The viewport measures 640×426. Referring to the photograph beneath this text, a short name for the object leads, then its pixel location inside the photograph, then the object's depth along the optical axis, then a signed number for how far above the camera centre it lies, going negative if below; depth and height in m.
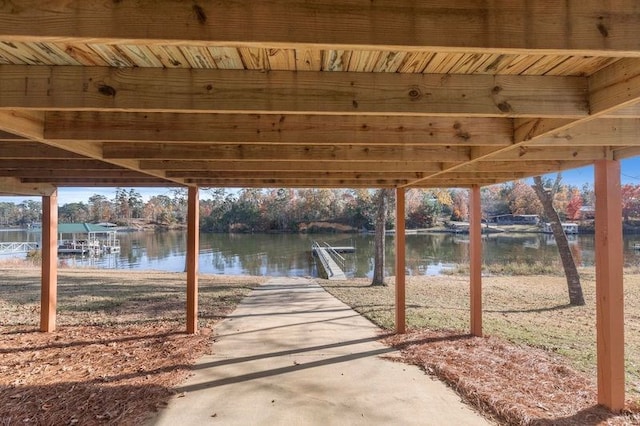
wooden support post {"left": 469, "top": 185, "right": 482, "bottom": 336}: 5.46 -0.52
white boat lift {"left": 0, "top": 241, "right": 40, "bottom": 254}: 23.80 -1.47
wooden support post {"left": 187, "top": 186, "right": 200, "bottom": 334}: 5.52 -0.45
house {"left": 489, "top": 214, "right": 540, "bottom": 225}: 49.97 +0.82
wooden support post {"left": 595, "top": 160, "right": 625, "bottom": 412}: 3.26 -0.57
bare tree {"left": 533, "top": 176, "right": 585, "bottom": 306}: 8.36 -0.50
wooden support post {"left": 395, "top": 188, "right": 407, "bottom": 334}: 5.62 -0.60
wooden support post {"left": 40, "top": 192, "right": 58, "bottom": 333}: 5.58 -0.59
